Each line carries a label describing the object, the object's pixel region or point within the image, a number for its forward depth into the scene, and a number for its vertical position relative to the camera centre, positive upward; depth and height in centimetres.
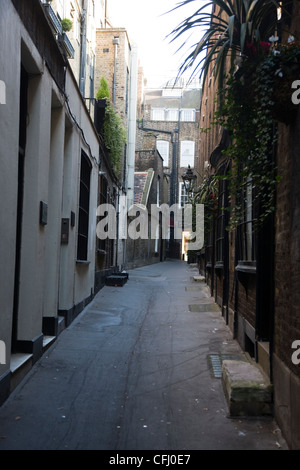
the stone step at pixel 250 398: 447 -133
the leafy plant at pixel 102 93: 1380 +475
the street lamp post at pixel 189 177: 1591 +268
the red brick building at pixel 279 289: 379 -34
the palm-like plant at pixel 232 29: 436 +229
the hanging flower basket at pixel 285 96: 377 +130
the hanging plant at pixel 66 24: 882 +430
